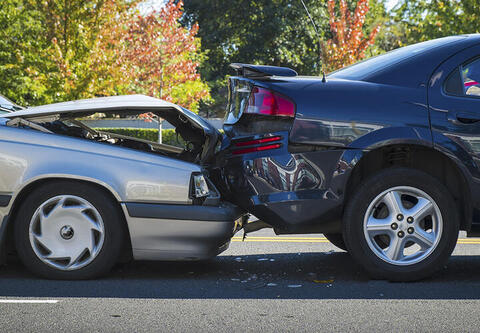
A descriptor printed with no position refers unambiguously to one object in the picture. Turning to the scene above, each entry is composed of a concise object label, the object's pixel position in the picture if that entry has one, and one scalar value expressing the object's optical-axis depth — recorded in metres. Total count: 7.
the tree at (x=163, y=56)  21.44
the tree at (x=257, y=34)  36.47
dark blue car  4.47
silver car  4.48
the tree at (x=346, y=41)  24.50
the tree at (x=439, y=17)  21.27
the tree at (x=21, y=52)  16.92
